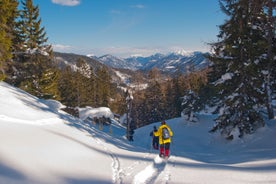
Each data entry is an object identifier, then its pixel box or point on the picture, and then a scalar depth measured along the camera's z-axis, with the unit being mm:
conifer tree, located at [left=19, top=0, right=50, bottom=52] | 32500
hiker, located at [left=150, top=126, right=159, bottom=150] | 20062
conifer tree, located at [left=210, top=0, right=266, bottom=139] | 20147
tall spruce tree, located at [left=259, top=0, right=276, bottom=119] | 20375
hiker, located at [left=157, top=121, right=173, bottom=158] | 15223
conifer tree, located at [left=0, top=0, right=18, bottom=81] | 21594
